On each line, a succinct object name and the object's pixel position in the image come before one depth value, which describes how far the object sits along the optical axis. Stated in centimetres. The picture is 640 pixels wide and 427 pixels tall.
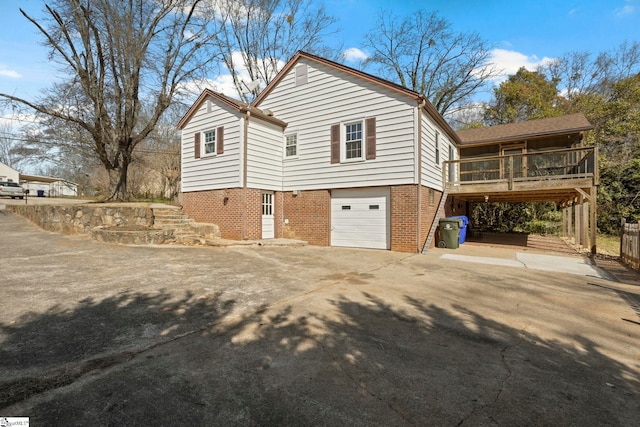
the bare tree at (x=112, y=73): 1580
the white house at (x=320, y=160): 1109
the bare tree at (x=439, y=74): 2477
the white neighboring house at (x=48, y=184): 4825
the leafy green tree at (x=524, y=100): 2486
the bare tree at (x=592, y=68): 2539
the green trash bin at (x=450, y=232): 1184
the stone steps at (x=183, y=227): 1131
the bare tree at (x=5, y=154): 5008
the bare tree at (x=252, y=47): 2508
